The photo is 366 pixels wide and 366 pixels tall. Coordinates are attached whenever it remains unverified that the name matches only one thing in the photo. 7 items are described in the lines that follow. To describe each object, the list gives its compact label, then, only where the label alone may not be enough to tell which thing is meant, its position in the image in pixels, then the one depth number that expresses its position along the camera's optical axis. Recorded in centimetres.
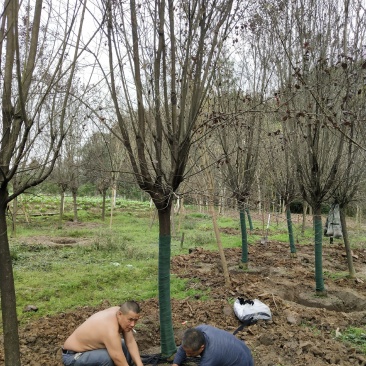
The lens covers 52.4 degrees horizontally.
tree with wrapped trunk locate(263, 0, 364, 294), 599
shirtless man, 372
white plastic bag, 558
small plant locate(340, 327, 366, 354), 495
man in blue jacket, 362
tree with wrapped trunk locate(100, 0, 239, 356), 394
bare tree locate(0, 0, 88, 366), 321
